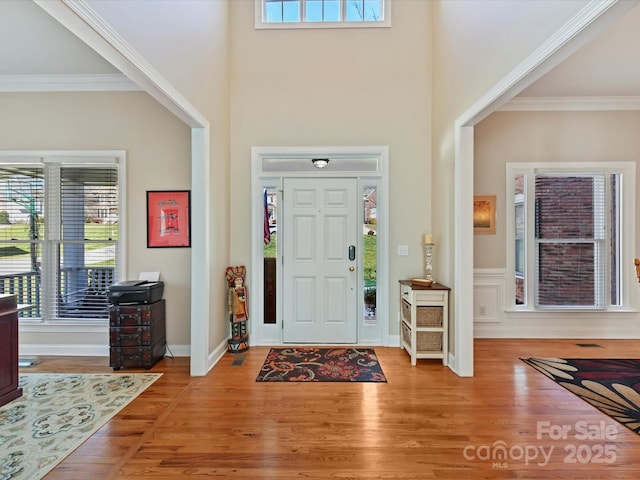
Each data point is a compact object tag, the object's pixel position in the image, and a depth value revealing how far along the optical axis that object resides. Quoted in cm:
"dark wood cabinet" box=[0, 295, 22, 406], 269
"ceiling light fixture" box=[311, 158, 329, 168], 418
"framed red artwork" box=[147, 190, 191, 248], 384
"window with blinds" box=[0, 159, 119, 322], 386
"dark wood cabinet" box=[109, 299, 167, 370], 342
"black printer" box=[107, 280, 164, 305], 344
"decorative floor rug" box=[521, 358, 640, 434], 262
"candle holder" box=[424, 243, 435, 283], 395
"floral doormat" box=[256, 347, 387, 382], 322
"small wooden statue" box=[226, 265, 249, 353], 392
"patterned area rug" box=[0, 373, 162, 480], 204
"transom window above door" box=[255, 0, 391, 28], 416
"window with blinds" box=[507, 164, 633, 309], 447
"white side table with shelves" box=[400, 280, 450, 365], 355
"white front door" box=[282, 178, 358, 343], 420
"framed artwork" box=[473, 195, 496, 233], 446
